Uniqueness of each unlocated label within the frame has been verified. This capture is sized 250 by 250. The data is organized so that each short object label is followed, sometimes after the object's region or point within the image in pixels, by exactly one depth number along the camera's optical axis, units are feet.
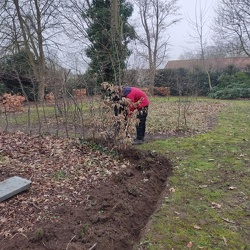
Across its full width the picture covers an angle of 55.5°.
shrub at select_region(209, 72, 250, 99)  62.80
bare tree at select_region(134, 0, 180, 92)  75.31
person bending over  16.50
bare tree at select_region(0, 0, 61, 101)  48.24
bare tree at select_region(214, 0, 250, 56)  58.29
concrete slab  9.41
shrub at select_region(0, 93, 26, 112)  41.27
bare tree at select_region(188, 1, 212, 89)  74.92
